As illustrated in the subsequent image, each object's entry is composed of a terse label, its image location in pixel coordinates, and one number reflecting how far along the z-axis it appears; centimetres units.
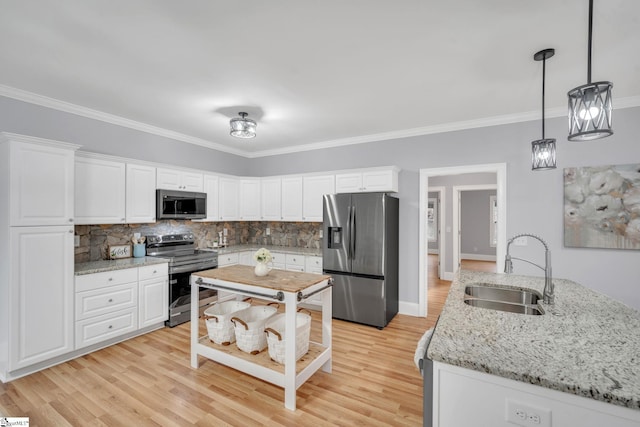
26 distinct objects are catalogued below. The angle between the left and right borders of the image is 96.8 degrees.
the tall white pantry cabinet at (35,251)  248
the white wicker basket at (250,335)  252
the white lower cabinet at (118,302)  293
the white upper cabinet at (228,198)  480
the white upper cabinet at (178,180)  390
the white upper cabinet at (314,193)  442
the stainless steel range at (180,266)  372
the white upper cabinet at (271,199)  494
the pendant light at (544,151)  218
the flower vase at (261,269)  263
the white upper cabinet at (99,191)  312
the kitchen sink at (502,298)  203
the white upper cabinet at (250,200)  514
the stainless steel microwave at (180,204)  386
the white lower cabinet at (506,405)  94
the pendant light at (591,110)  129
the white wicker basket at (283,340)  236
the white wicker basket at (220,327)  269
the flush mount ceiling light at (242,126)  344
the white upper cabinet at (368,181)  397
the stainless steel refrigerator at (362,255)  373
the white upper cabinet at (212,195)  456
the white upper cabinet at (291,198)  472
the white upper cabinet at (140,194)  357
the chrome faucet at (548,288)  177
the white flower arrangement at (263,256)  263
